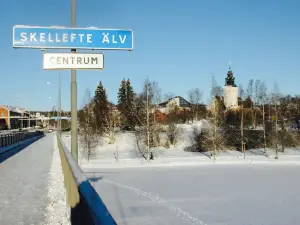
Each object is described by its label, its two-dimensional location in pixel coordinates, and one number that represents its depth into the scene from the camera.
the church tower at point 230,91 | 104.09
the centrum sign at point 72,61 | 7.25
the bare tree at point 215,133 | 37.88
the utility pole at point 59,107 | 42.91
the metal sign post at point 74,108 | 8.36
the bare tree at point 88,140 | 33.47
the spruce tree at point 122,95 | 82.36
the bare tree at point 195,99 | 99.31
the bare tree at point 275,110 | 38.93
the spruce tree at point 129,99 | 61.77
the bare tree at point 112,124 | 52.06
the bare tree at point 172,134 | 47.00
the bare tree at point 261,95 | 46.94
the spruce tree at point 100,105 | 63.03
